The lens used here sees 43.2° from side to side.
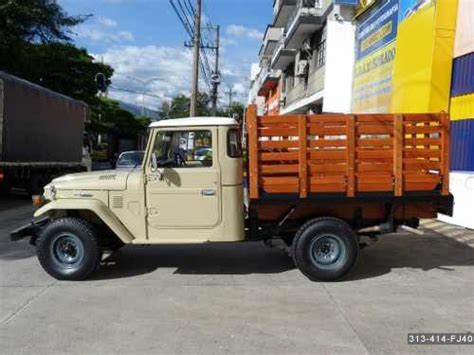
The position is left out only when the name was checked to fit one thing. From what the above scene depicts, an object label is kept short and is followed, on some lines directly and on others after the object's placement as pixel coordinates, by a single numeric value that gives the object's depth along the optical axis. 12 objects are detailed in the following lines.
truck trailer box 15.71
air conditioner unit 30.50
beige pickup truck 7.58
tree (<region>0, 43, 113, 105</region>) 29.55
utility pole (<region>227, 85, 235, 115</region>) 101.81
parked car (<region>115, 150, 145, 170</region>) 16.48
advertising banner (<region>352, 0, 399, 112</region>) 15.71
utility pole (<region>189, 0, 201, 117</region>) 28.22
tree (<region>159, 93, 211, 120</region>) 79.44
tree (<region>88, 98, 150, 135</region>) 46.69
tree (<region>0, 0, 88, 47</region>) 27.32
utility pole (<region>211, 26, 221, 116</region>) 44.72
